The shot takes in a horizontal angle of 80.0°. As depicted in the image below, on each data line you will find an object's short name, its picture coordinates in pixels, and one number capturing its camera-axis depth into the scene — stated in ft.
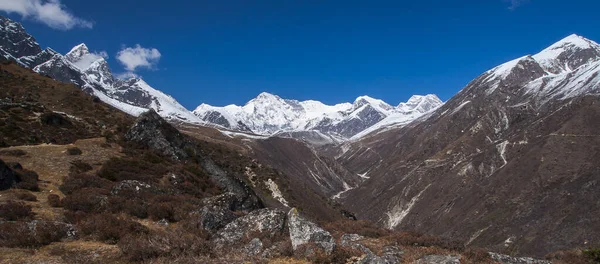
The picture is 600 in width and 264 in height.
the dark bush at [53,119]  101.30
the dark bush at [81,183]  61.92
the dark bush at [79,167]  71.77
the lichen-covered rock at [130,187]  60.59
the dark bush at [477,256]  46.14
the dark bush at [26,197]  54.19
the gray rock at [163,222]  52.90
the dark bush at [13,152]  72.40
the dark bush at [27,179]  59.21
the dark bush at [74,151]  78.12
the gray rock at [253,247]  42.23
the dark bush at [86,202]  53.11
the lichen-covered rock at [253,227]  46.42
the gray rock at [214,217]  49.85
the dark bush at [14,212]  45.04
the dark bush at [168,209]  55.11
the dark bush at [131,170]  72.90
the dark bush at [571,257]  59.88
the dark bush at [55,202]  54.03
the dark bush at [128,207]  54.08
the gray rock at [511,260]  52.29
